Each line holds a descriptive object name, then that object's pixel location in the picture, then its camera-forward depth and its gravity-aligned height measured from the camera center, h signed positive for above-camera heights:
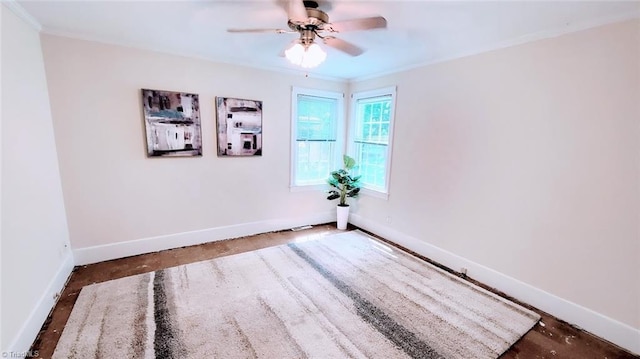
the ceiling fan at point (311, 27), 1.74 +0.76
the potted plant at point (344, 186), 4.23 -0.79
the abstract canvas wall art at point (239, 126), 3.44 +0.09
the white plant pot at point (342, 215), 4.30 -1.26
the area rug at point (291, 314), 1.87 -1.47
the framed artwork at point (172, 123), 3.00 +0.09
